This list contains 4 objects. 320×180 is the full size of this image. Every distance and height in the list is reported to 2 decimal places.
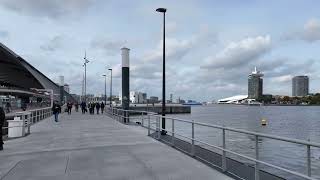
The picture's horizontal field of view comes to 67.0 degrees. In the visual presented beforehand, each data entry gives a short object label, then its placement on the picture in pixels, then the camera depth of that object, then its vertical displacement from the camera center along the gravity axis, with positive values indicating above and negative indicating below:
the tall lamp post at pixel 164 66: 12.10 +1.48
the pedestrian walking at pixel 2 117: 8.44 -0.77
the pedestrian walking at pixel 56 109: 18.17 -1.03
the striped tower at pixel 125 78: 19.74 +1.45
